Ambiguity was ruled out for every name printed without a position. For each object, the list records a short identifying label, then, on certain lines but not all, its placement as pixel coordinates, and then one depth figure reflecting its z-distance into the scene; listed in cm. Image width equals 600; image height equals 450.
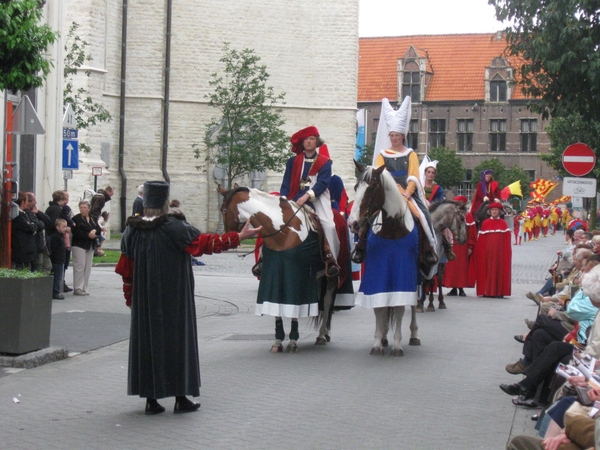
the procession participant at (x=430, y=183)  1561
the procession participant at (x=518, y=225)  4867
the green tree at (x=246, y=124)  4109
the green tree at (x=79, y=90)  3058
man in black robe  773
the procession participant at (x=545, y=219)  5966
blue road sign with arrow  2198
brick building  8331
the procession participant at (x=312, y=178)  1131
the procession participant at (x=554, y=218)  6688
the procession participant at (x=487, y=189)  1956
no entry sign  1852
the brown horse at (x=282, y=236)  1021
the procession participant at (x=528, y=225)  5397
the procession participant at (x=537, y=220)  5460
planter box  1019
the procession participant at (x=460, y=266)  1900
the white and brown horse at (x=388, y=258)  1088
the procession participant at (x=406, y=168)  1143
